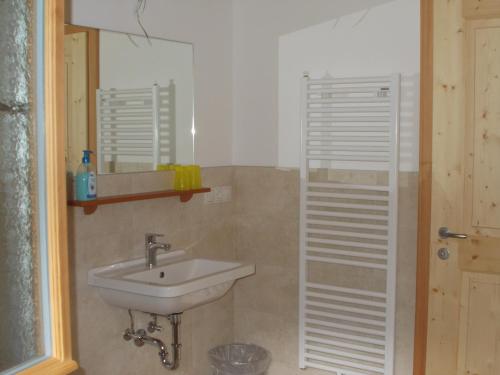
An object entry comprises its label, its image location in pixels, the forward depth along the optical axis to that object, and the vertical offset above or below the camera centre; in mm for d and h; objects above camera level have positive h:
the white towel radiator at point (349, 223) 3061 -321
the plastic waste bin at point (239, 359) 3441 -1182
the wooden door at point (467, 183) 2797 -88
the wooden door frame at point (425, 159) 2930 +31
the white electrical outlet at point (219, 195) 3475 -186
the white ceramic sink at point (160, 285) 2599 -561
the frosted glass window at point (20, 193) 1356 -71
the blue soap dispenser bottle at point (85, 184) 2570 -90
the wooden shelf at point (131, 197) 2549 -163
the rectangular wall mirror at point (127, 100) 2678 +321
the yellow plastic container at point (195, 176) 3221 -67
